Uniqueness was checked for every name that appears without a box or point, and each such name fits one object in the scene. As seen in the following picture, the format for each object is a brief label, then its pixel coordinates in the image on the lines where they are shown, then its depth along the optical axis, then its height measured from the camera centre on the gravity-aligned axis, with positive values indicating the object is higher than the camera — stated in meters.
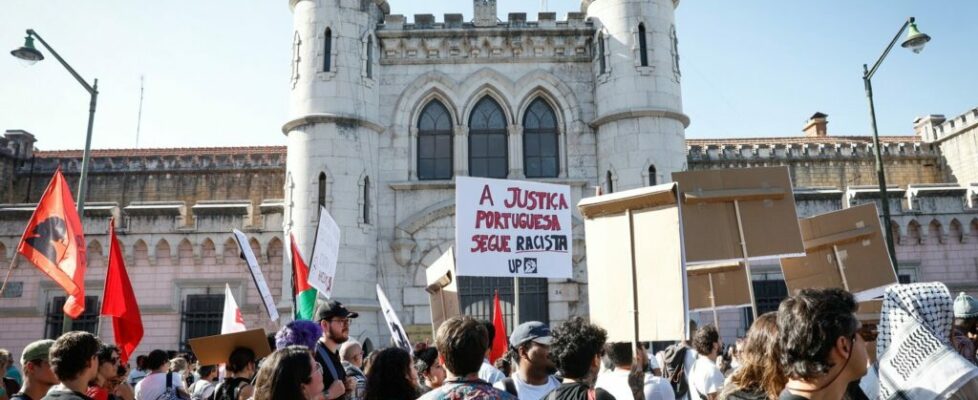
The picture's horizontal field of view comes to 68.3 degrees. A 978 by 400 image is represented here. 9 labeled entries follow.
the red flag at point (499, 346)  9.61 -0.40
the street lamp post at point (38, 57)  13.00 +4.83
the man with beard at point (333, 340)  5.25 -0.16
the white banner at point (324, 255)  9.01 +0.83
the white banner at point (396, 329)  8.43 -0.13
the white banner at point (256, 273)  9.40 +0.62
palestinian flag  9.55 +0.39
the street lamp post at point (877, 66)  13.44 +4.54
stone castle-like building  16.34 +3.55
